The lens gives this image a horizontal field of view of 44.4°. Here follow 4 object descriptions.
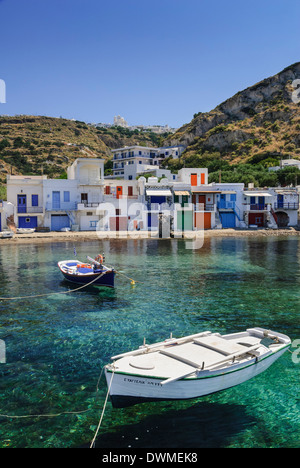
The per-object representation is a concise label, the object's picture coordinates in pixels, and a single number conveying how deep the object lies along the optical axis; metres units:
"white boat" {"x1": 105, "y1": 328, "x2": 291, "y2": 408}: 8.45
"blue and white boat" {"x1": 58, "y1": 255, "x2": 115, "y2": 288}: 20.94
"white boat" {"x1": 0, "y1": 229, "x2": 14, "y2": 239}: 46.28
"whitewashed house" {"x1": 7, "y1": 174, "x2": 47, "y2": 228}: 51.25
